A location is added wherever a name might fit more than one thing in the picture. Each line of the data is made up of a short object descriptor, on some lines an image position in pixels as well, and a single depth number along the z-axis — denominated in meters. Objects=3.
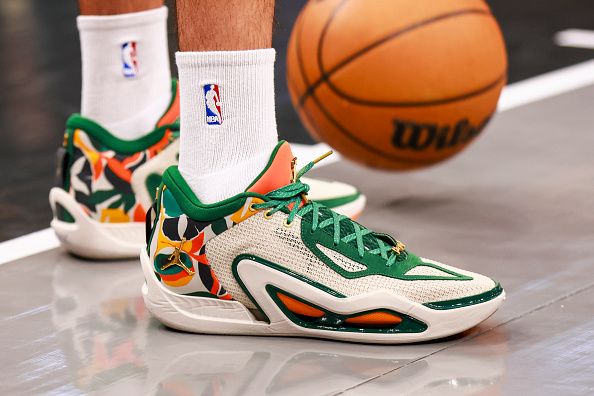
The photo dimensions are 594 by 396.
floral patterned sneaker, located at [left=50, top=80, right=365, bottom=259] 3.84
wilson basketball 4.23
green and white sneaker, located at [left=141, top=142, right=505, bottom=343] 3.03
